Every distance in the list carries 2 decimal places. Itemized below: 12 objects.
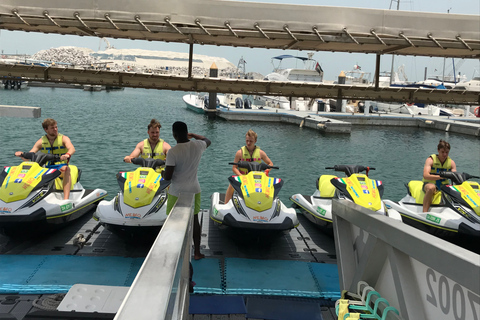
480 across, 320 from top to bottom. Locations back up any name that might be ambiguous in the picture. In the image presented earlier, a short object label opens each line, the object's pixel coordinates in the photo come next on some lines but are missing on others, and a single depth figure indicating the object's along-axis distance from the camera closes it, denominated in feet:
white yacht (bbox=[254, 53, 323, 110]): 172.66
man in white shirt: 13.83
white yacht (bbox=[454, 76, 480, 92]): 162.30
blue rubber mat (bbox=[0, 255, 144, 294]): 14.96
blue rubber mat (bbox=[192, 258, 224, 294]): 15.38
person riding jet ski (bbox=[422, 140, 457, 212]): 22.31
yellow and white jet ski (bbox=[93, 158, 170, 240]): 17.85
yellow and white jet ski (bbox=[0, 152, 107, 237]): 17.67
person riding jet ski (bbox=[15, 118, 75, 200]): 21.11
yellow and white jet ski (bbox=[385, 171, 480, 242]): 19.40
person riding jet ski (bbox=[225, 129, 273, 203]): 22.07
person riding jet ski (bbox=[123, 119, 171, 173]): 21.86
